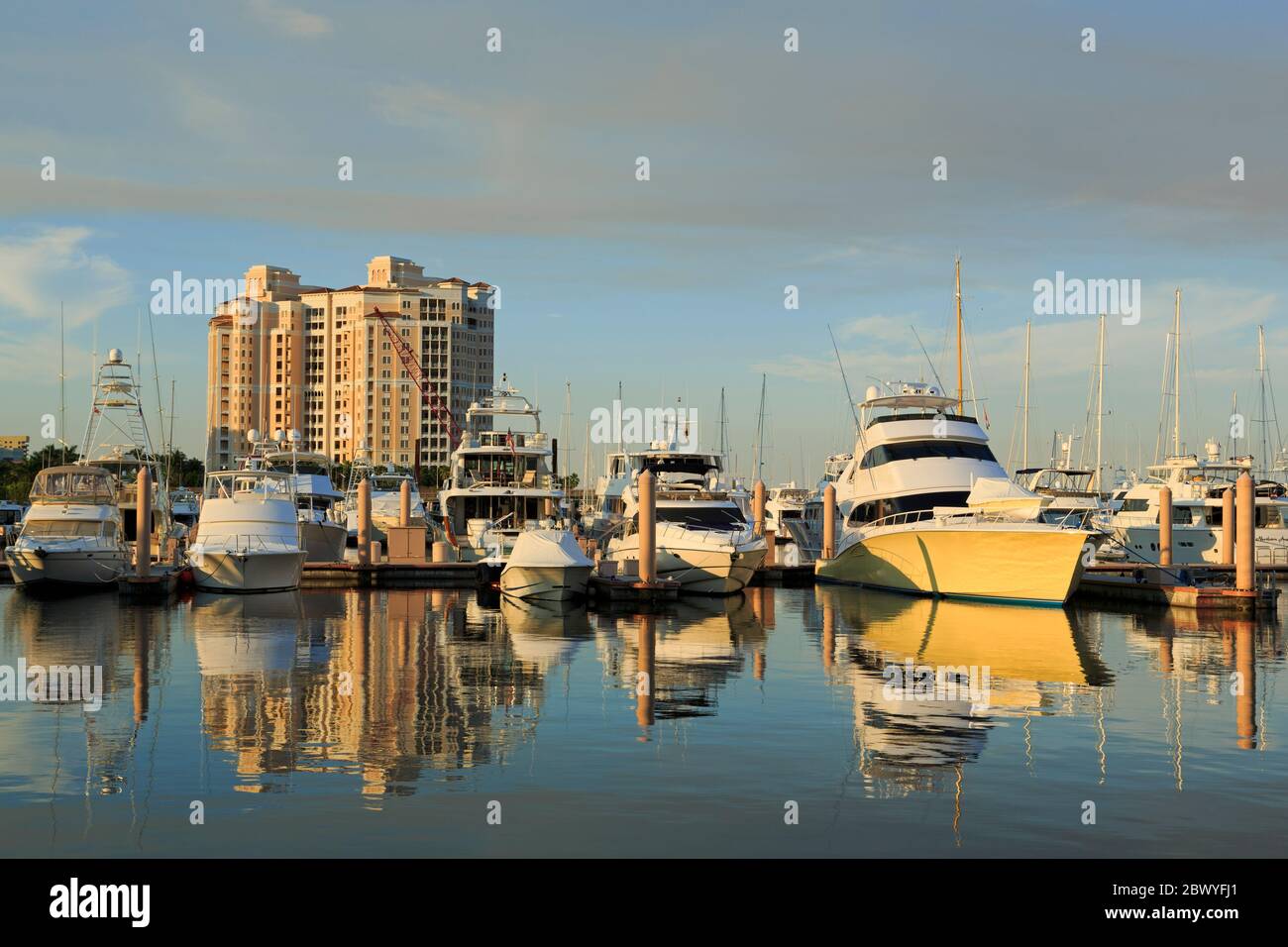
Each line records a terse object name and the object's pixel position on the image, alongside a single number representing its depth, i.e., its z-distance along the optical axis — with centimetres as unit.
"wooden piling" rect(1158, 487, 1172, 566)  4938
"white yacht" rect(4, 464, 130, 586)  4262
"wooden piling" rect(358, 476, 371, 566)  4906
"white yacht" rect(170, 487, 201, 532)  8406
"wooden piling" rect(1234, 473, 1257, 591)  3825
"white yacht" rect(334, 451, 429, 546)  6341
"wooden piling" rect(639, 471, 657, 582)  3891
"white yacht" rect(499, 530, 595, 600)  3938
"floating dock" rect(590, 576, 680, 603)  3853
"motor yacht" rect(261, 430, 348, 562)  5166
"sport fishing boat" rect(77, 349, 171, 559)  5269
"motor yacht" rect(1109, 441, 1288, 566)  5794
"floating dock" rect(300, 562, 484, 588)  4825
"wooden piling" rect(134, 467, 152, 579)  4138
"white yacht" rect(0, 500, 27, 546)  7775
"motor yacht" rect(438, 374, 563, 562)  5188
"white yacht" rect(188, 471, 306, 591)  4209
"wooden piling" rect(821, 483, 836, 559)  5031
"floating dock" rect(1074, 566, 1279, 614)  3828
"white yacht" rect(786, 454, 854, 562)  6719
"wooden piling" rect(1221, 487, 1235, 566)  4947
